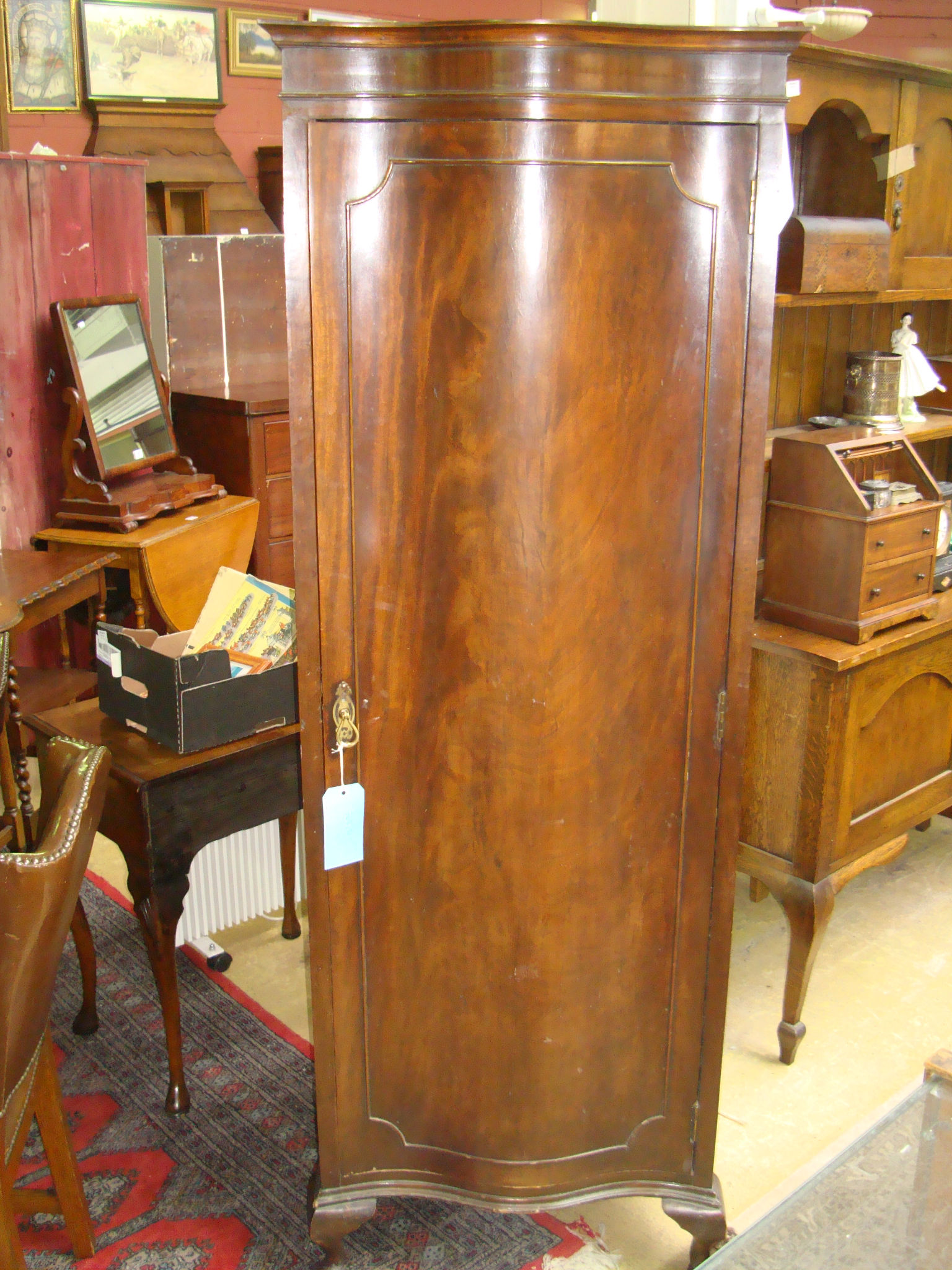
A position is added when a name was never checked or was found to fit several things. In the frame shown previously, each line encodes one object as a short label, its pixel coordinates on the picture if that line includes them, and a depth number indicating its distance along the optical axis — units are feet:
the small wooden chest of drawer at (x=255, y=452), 14.69
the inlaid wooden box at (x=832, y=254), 8.19
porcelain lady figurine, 9.66
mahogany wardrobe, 4.84
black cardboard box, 7.35
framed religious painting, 17.08
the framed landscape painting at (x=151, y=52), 17.94
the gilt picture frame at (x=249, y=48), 19.53
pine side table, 12.30
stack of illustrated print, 7.84
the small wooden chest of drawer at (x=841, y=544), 8.27
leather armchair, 4.99
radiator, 9.39
